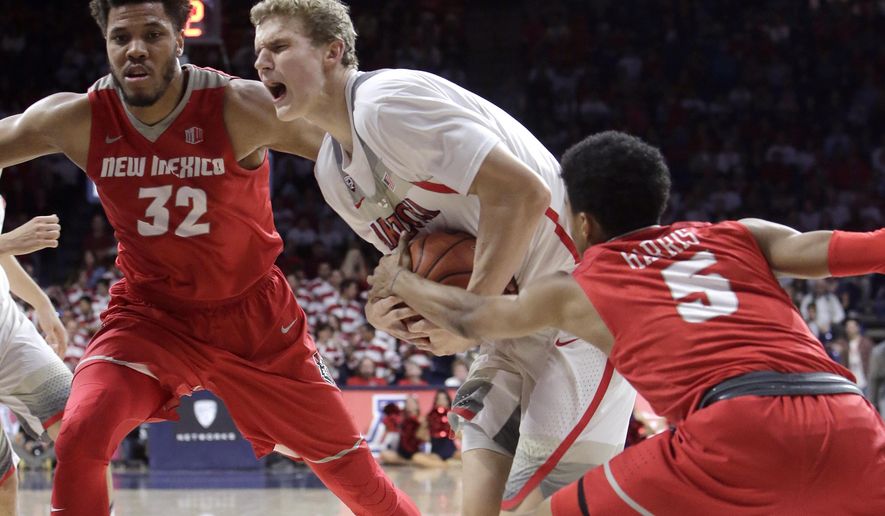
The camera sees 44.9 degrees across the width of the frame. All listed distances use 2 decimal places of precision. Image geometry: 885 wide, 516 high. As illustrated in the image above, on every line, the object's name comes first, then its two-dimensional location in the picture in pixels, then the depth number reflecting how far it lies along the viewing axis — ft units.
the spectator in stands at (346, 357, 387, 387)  36.99
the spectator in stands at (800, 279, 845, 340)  39.68
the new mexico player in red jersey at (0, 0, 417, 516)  12.21
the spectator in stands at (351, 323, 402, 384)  37.96
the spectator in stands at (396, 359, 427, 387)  36.91
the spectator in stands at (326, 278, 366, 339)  40.68
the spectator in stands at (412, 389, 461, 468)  34.27
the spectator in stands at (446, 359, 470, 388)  35.88
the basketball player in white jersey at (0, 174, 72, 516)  15.34
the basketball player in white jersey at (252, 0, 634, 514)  9.96
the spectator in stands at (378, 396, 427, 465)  34.63
